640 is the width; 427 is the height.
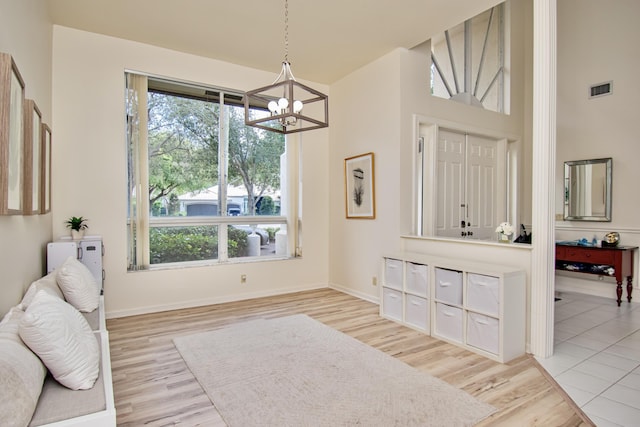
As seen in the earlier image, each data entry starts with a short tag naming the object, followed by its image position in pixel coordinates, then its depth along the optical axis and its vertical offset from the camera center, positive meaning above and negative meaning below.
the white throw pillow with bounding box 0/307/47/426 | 1.17 -0.62
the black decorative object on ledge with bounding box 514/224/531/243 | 4.61 -0.37
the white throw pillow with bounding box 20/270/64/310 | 1.99 -0.51
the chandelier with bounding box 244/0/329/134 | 2.52 +0.80
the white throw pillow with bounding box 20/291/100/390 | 1.48 -0.59
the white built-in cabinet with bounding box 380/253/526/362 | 3.00 -0.88
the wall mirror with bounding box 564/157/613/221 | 5.08 +0.32
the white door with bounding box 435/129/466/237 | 4.88 +0.40
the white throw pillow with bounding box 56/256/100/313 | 2.70 -0.60
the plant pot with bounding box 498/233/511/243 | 3.59 -0.28
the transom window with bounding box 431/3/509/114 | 5.17 +2.34
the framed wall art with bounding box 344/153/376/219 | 4.90 +0.36
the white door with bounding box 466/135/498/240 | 5.27 +0.39
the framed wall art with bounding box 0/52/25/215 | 1.70 +0.39
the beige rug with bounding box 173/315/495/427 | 2.15 -1.27
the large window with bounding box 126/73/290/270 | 4.35 +0.45
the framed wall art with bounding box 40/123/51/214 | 2.94 +0.34
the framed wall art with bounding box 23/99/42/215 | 2.26 +0.36
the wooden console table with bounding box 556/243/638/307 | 4.54 -0.67
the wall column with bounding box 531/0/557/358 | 3.01 +0.25
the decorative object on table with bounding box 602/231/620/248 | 4.77 -0.40
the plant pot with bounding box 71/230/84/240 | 3.79 -0.27
